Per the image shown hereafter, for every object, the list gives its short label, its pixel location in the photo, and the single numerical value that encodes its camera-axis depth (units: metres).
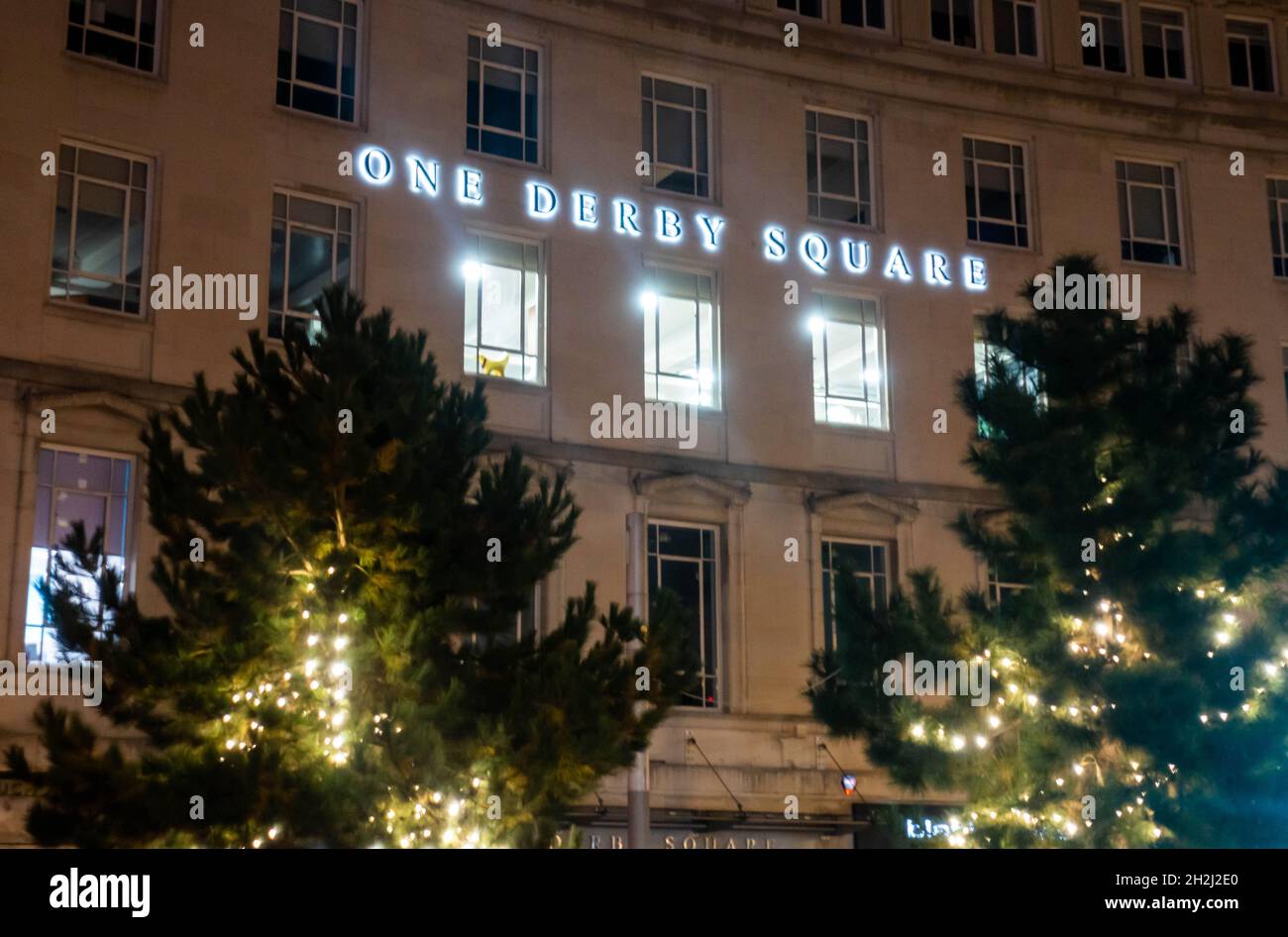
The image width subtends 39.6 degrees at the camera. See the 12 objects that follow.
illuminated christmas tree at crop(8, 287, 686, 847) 16.61
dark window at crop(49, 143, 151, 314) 24.69
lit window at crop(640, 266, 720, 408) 29.12
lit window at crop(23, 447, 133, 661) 23.38
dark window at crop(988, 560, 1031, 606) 29.78
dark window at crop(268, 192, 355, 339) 26.25
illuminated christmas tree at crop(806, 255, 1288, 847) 19.14
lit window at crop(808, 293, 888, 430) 30.47
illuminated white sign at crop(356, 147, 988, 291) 27.59
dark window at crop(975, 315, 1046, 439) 20.72
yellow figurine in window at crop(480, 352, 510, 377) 27.62
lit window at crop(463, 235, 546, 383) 27.72
